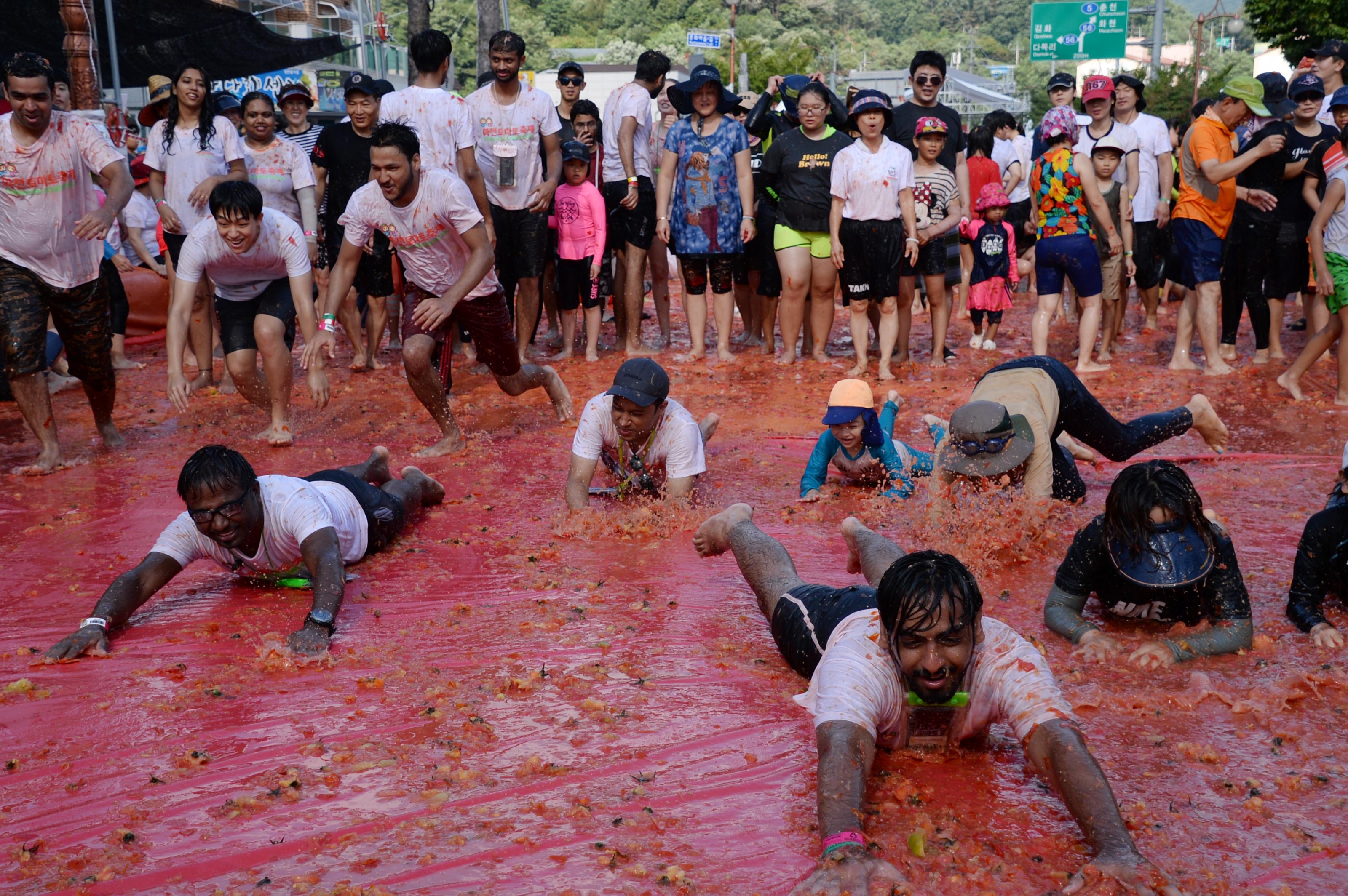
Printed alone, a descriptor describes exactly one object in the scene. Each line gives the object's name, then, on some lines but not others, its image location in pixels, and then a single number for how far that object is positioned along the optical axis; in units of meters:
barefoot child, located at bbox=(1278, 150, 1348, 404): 8.05
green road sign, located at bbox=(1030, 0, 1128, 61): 41.25
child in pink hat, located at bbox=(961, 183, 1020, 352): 10.75
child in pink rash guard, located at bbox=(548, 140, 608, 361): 10.00
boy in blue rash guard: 6.29
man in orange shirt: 9.18
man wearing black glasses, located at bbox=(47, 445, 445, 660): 4.53
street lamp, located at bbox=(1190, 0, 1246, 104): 27.19
